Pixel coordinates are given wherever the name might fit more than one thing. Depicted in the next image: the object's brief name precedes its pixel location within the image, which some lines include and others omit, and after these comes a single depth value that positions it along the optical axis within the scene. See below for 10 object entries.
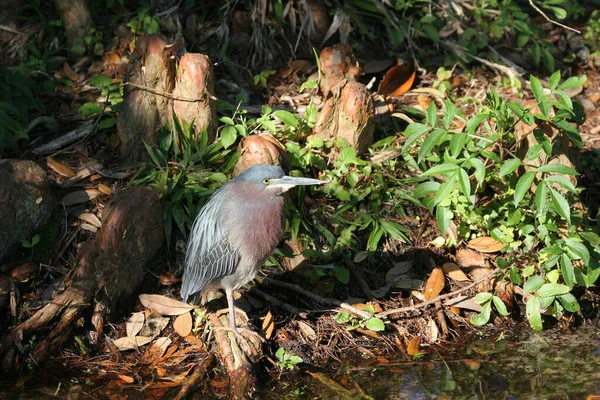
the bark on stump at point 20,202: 10.99
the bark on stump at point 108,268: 10.20
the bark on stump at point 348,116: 12.37
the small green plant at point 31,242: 11.12
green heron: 9.91
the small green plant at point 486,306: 10.74
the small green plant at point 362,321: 10.68
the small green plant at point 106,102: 13.10
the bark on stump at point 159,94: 12.17
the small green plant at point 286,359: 10.09
